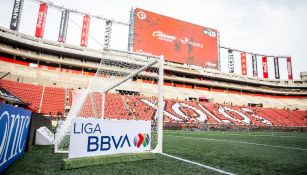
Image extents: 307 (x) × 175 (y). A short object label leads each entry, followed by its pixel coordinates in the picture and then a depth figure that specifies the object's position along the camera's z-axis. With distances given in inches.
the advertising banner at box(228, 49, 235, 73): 1804.1
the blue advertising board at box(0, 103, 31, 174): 108.7
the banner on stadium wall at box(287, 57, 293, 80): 1972.7
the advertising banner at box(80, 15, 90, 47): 1287.4
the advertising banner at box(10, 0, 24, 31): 1137.4
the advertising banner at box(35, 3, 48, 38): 1140.1
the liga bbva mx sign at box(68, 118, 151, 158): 135.3
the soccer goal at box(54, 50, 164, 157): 142.1
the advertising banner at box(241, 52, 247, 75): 1774.2
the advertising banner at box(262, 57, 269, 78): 1850.4
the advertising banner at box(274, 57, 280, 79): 1999.4
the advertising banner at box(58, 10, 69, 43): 1312.7
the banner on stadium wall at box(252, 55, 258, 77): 1961.9
